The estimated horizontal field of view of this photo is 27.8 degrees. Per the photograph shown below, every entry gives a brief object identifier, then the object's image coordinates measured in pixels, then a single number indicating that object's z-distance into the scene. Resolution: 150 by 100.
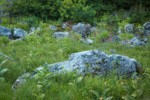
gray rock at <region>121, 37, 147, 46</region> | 10.68
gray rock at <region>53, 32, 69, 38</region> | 11.54
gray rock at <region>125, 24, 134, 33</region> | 13.24
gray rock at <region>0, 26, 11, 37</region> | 11.34
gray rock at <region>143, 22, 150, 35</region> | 13.62
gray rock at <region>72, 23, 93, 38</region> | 13.17
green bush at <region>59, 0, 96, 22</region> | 15.14
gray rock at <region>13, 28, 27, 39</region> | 11.62
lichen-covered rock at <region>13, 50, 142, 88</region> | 5.86
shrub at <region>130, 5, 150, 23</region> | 15.75
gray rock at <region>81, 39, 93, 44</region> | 10.51
